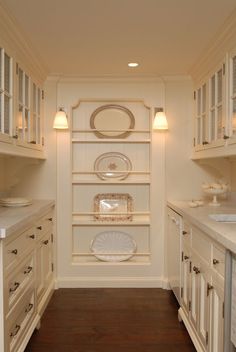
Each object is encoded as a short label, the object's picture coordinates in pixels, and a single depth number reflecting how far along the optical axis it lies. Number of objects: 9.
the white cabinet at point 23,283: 1.71
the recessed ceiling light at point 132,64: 2.91
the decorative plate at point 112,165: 3.45
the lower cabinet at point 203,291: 1.65
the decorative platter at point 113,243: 3.48
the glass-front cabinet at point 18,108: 2.13
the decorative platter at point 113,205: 3.46
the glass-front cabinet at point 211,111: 2.40
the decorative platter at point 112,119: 3.44
